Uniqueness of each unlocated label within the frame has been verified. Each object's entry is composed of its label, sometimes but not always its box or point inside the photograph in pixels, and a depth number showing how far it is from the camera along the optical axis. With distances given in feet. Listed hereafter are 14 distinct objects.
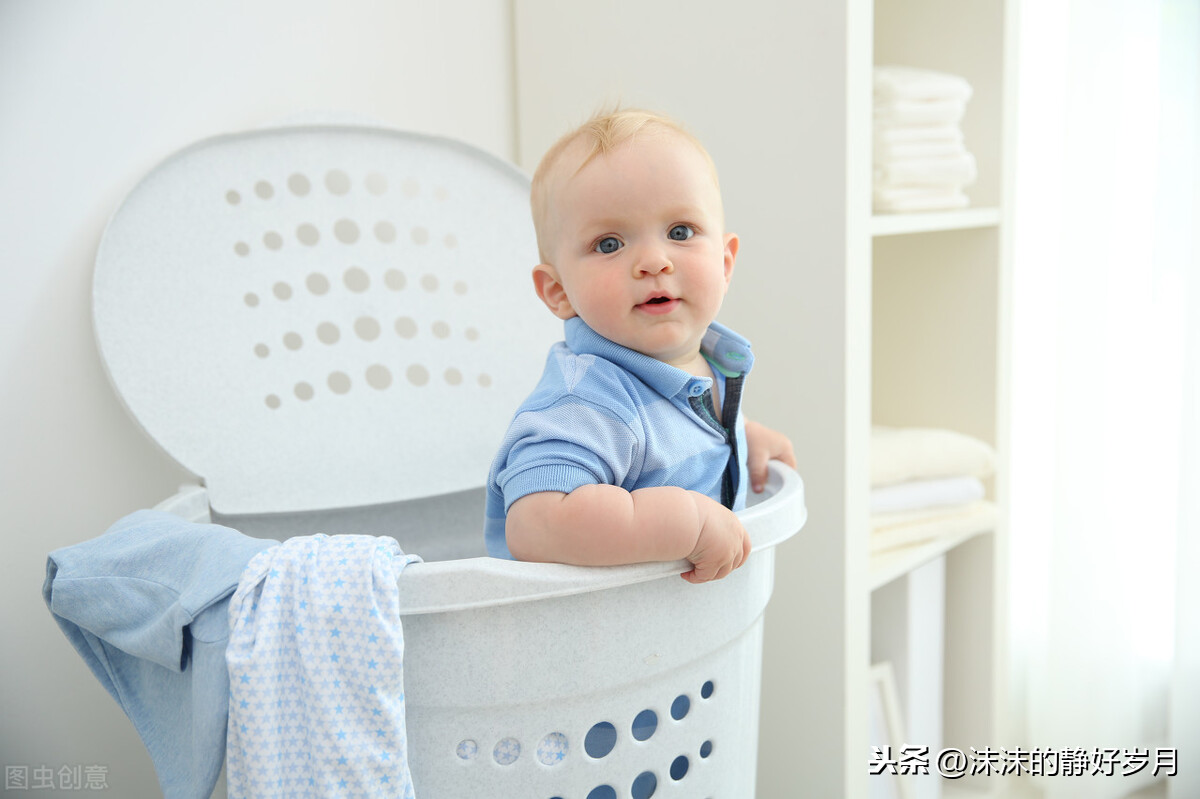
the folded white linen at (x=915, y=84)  3.49
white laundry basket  1.90
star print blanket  1.75
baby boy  2.05
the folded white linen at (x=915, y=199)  3.51
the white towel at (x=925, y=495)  3.65
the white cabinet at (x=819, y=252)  3.02
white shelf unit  3.80
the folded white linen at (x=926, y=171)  3.51
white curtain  3.72
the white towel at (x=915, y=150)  3.52
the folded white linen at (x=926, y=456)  3.70
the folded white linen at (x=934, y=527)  3.59
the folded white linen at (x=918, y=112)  3.51
